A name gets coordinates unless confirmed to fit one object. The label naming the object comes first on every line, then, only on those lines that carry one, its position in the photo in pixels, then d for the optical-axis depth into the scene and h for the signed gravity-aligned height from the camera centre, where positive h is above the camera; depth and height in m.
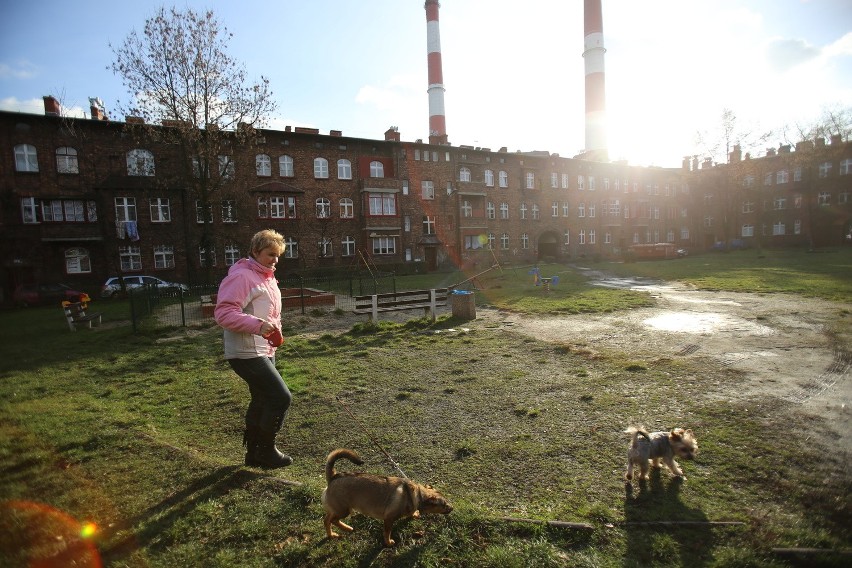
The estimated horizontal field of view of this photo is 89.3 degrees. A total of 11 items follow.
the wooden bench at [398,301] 12.16 -1.38
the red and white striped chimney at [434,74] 48.47 +20.07
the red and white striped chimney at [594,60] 47.00 +20.06
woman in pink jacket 3.81 -0.71
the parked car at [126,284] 25.91 -1.13
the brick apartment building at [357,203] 26.95 +4.40
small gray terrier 3.72 -1.81
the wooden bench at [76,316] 13.55 -1.54
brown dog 2.99 -1.71
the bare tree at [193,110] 23.89 +8.81
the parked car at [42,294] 23.78 -1.42
